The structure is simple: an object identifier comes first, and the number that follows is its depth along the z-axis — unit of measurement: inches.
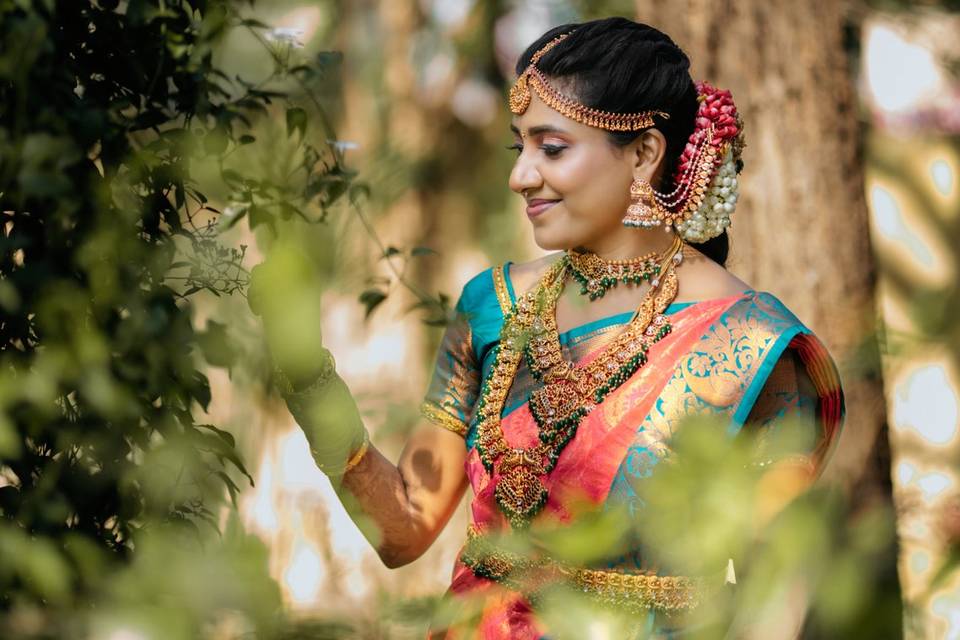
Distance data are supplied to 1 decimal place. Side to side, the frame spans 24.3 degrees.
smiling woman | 95.4
